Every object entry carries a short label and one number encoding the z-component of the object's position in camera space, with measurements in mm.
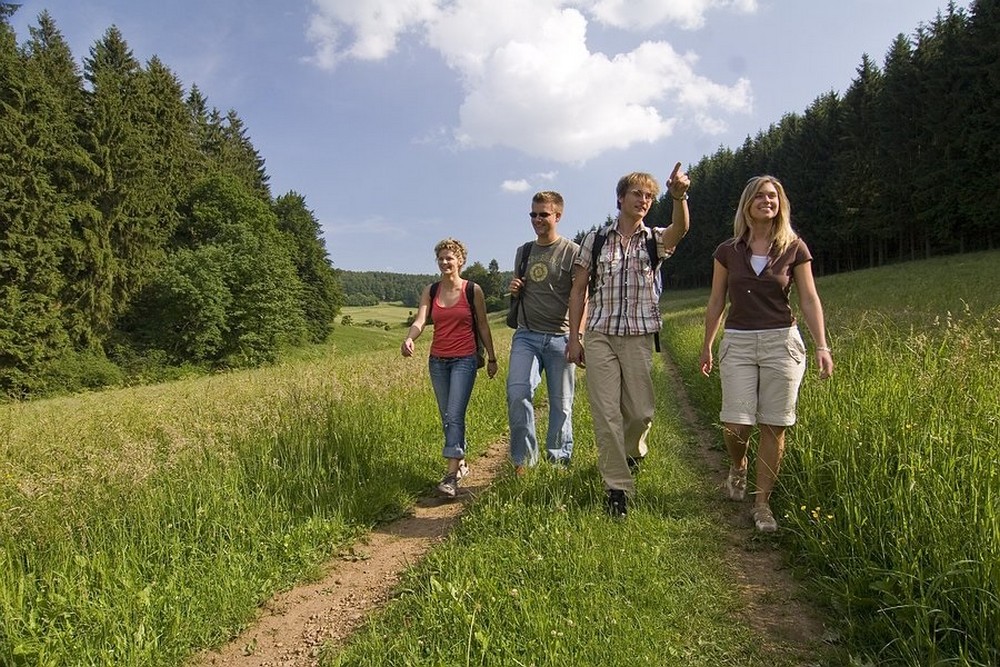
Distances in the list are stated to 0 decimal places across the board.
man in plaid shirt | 3947
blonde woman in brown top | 3678
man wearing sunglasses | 4727
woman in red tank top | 4941
